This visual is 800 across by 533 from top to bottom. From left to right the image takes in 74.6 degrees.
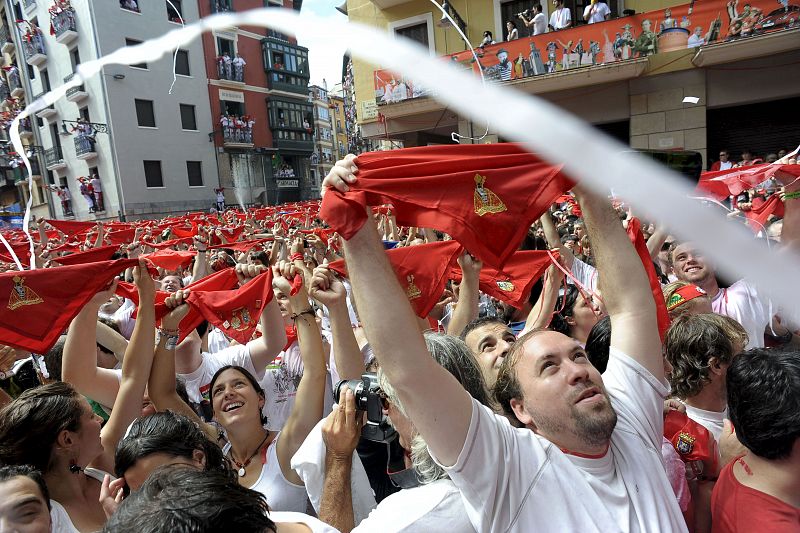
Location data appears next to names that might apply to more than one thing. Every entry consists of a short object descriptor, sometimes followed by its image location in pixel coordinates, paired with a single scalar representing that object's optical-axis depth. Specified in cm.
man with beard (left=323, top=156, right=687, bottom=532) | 144
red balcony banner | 1205
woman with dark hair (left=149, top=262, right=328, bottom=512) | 245
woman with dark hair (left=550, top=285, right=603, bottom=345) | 362
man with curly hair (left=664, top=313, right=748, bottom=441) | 230
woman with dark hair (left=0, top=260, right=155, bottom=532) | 206
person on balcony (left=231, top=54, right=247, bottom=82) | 3375
